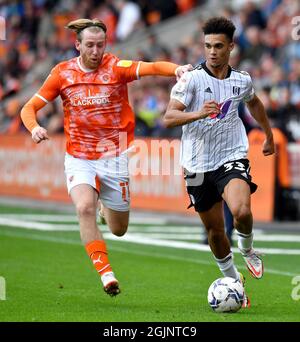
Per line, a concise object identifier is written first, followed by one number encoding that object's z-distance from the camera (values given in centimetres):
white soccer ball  1041
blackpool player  1125
